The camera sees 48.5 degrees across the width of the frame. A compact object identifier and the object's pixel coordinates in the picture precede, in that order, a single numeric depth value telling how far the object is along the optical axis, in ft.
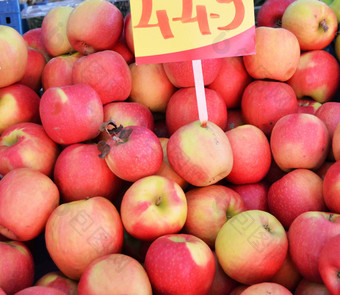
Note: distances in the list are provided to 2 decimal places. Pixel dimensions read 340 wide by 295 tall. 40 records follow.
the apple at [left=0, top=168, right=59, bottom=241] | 2.75
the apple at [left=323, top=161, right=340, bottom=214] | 2.69
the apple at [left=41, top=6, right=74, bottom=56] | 4.17
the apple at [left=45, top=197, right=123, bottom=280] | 2.59
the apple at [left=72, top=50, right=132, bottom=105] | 3.51
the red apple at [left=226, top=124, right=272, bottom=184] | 3.23
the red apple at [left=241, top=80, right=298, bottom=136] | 3.58
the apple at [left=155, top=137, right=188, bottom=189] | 3.12
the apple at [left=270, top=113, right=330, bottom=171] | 3.16
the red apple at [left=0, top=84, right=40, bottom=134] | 3.51
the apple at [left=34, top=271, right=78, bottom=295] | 2.62
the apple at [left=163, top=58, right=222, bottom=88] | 3.48
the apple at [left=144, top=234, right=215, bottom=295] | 2.35
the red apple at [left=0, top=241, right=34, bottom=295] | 2.56
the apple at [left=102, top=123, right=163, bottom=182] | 2.81
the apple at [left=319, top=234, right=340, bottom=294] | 2.08
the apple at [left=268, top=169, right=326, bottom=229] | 2.96
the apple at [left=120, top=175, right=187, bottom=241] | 2.63
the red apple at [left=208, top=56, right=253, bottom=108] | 3.82
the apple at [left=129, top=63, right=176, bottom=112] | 3.85
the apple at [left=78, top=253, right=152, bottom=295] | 2.22
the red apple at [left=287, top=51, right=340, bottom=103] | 4.00
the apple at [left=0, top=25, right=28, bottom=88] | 3.47
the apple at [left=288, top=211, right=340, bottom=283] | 2.42
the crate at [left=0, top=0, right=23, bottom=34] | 5.82
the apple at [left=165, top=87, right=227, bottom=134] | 3.51
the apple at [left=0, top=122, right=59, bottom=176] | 3.10
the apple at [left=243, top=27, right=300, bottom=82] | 3.62
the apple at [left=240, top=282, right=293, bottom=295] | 2.20
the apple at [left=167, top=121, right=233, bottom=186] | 2.89
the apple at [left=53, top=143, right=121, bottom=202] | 3.03
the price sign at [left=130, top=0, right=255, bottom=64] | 3.00
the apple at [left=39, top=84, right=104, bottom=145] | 3.10
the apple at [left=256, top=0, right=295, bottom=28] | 4.51
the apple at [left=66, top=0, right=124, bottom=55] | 3.77
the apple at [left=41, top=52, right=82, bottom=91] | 3.84
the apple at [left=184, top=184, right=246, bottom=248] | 2.93
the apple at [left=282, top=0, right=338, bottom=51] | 3.97
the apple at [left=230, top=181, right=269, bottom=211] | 3.28
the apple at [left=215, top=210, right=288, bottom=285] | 2.51
